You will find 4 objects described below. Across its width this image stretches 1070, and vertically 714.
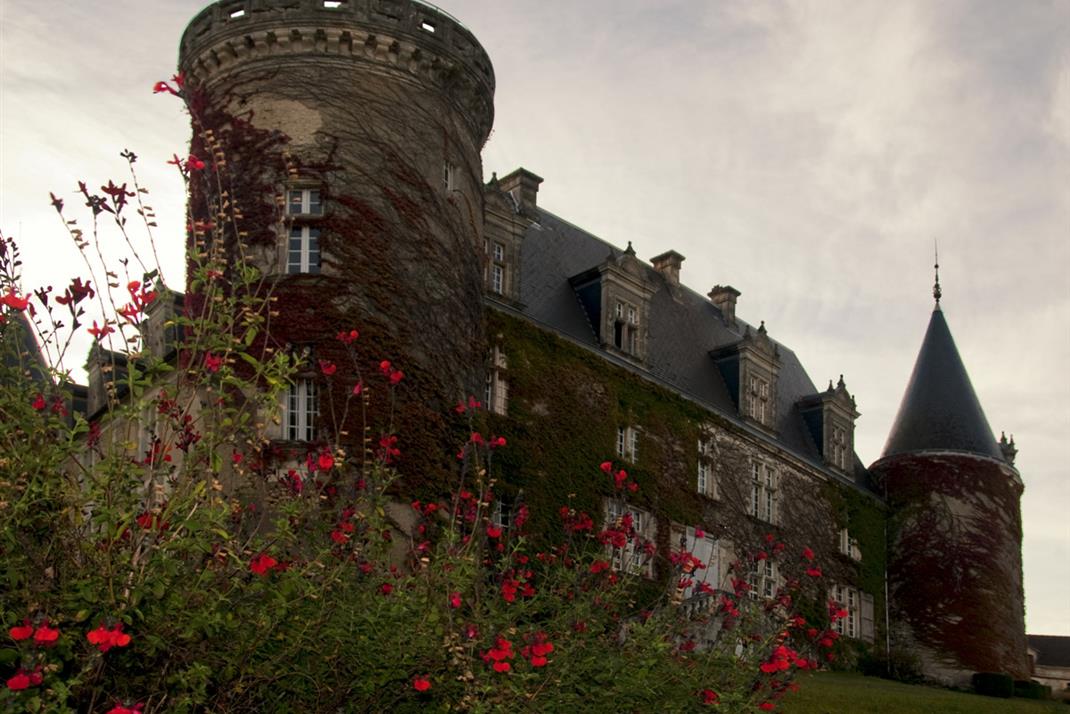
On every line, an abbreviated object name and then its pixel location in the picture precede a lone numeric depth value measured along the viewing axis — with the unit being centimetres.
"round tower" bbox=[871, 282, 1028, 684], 3616
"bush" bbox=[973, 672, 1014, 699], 3450
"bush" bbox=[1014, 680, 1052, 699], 3531
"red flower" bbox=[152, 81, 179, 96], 848
